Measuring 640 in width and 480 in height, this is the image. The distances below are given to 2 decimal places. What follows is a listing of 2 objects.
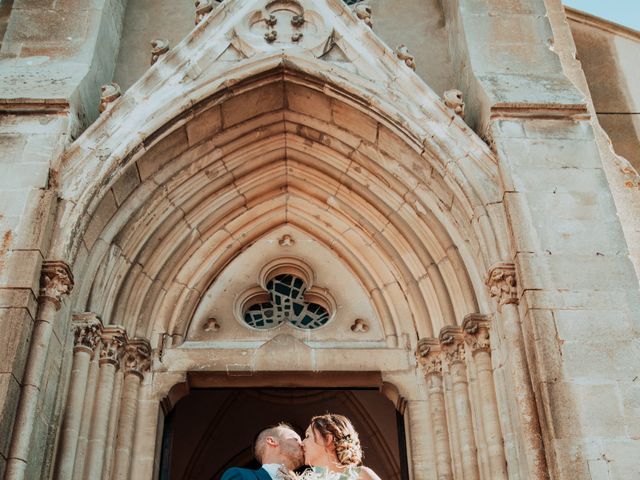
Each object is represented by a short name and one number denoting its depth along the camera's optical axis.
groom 4.69
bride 4.74
